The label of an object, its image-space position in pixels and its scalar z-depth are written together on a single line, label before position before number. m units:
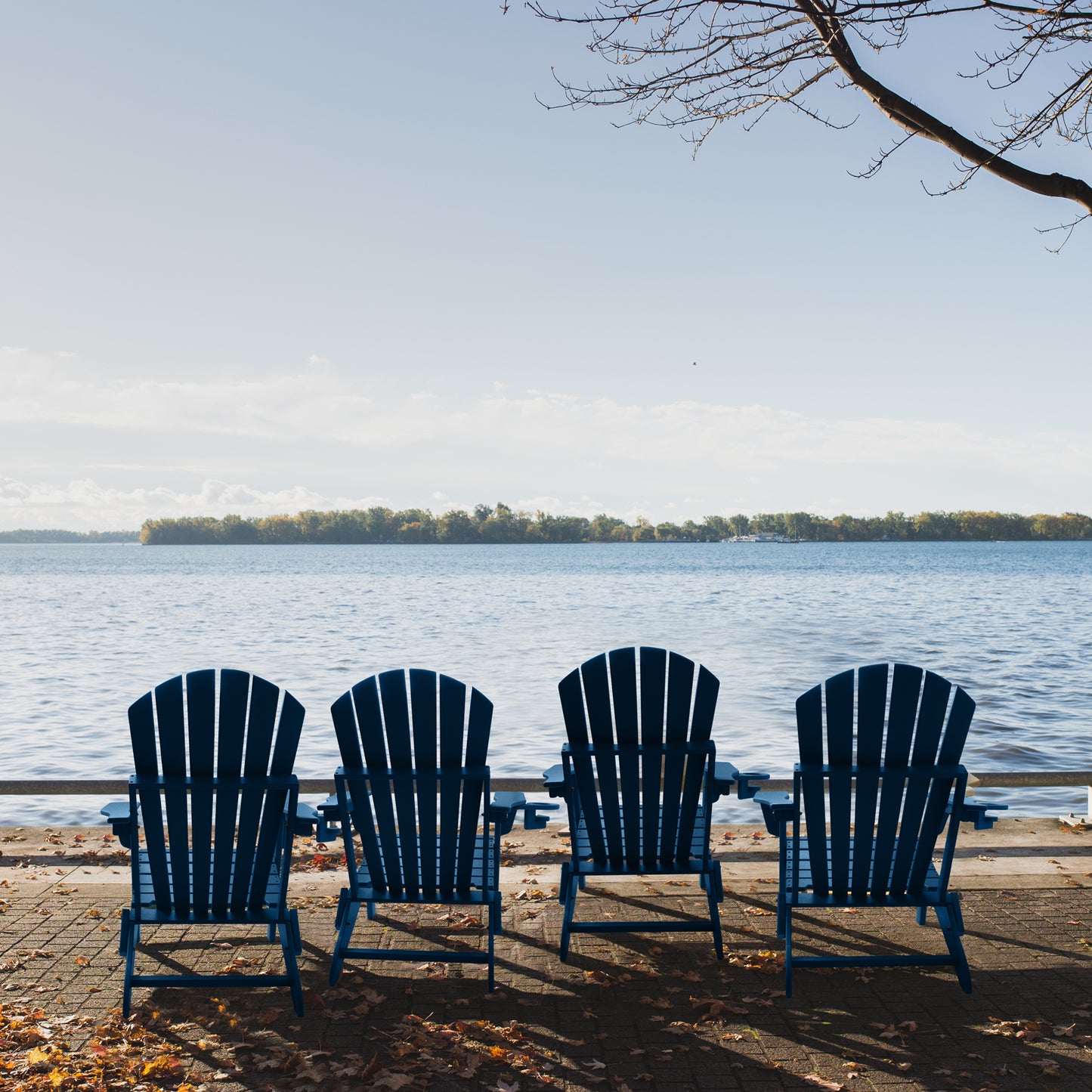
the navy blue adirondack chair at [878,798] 3.77
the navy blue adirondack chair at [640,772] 4.06
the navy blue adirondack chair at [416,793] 3.78
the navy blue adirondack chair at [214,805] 3.65
